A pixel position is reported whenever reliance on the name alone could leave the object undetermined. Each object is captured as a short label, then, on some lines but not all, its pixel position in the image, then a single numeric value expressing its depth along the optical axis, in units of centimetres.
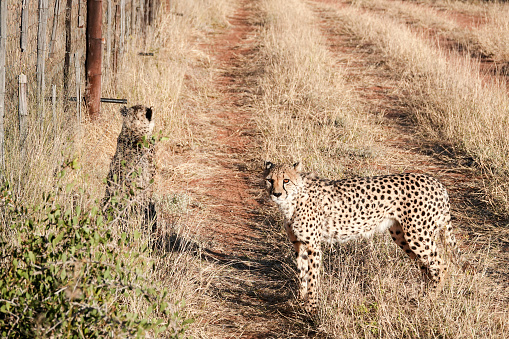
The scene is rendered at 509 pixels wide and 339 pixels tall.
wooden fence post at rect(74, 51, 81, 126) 1081
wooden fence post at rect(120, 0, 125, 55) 1575
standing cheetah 797
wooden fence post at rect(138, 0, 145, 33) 1934
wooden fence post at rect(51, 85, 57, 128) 941
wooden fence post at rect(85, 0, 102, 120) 1214
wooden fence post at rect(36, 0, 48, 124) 962
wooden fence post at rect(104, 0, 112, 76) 1402
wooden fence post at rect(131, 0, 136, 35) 1781
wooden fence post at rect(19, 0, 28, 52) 914
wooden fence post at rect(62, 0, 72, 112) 1139
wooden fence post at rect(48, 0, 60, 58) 1068
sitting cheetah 866
